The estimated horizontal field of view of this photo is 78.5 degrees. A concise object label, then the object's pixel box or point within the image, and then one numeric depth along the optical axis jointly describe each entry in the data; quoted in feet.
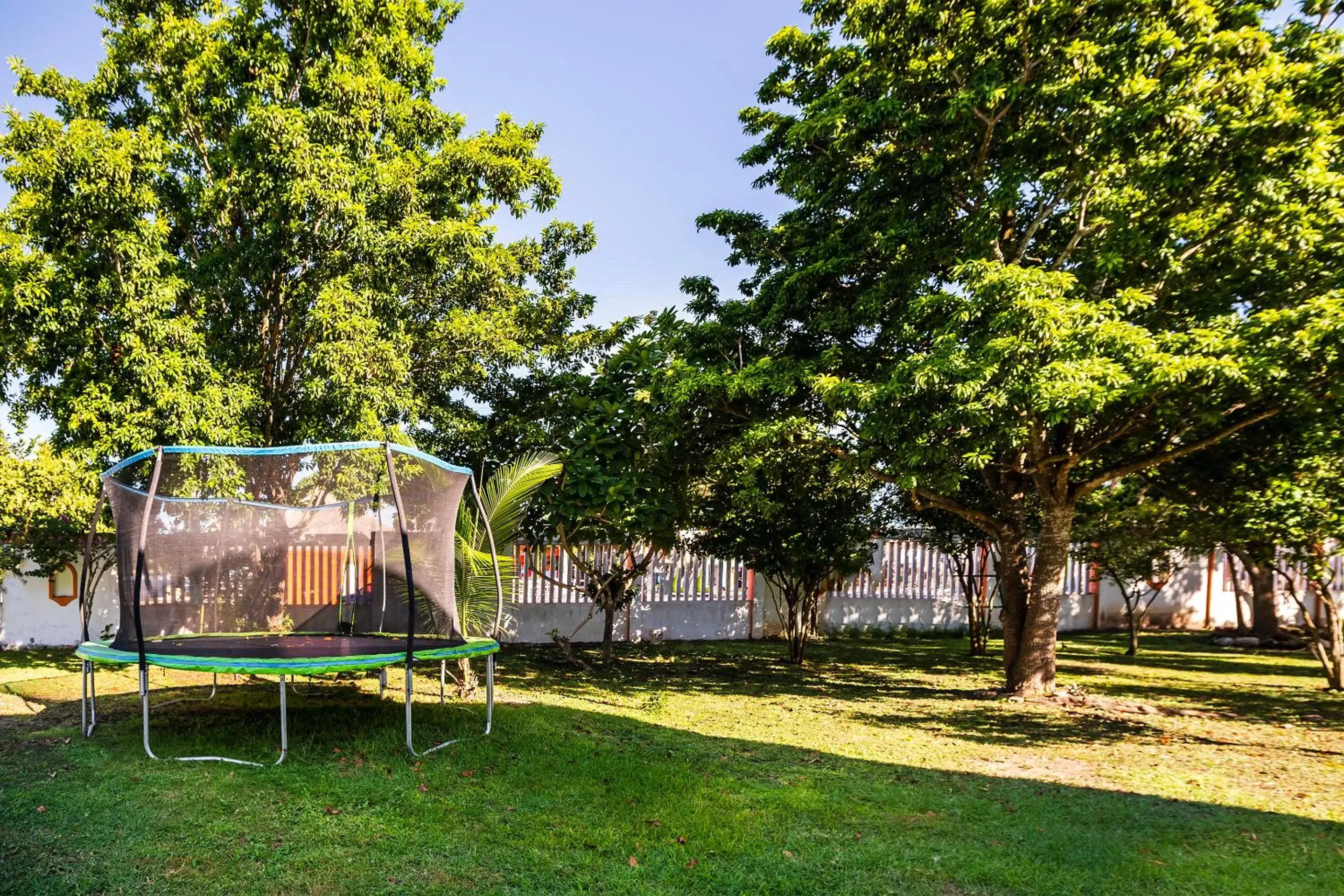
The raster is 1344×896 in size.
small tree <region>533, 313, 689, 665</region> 28.22
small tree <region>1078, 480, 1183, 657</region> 28.84
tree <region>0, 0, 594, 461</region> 25.00
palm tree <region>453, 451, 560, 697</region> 22.94
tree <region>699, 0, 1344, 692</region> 18.78
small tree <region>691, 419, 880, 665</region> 28.99
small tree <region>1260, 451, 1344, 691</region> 21.01
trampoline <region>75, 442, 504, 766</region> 18.42
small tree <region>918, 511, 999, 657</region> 37.04
